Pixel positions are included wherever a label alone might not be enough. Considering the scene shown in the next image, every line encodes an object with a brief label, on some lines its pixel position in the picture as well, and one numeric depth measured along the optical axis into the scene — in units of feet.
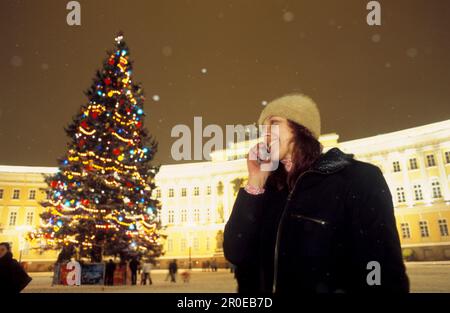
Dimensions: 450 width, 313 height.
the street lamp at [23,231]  160.14
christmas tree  55.52
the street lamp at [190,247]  171.44
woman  5.11
